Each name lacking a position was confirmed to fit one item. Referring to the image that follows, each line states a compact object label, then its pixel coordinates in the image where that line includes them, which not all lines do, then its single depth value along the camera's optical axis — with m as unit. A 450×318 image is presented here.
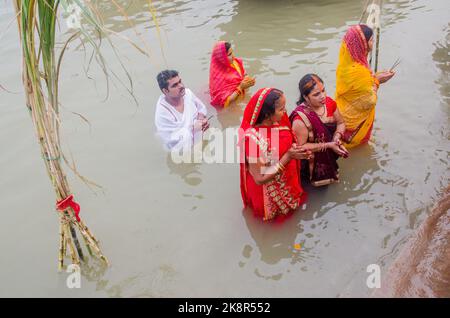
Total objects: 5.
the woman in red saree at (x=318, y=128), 3.35
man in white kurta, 4.44
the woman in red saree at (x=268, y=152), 3.03
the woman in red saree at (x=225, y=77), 5.13
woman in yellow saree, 3.63
